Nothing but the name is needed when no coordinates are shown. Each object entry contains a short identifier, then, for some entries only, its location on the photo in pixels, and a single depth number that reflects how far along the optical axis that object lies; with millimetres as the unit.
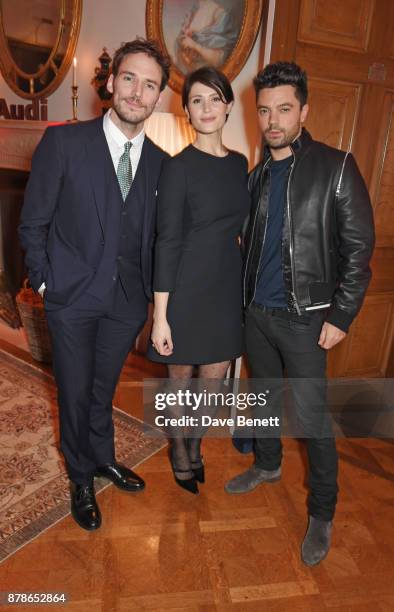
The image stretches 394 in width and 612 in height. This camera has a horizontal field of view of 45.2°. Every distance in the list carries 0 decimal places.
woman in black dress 1721
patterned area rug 1985
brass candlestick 3320
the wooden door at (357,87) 2164
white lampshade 2561
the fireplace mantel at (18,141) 3471
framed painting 2678
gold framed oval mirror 3586
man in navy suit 1711
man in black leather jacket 1701
